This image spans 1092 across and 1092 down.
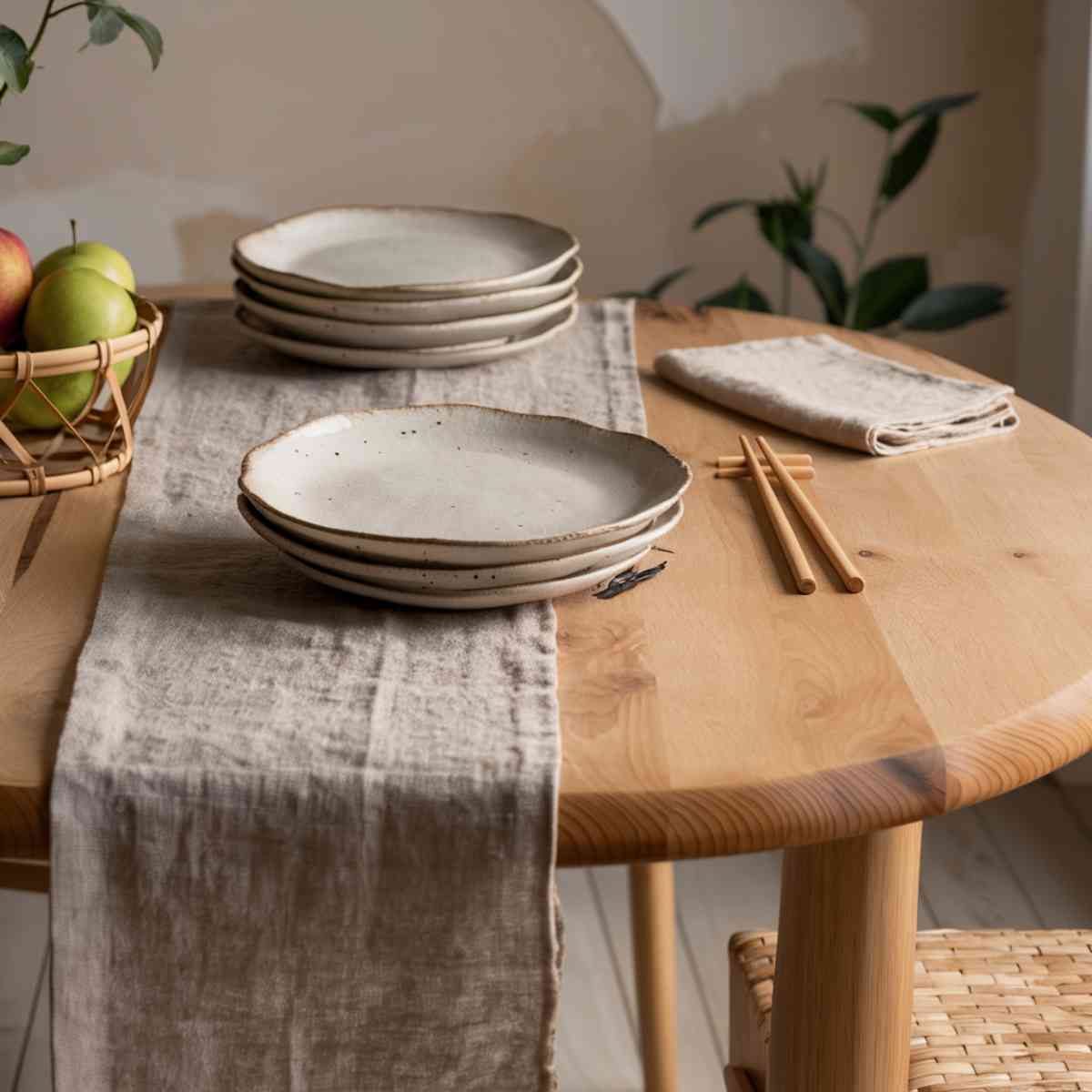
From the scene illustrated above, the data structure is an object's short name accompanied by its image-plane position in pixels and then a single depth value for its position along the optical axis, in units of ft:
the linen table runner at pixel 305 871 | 4.00
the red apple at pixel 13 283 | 5.28
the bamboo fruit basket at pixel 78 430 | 4.99
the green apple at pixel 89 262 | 5.47
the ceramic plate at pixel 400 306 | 5.82
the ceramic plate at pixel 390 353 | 5.89
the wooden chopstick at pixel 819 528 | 4.70
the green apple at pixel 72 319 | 5.23
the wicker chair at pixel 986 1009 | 4.99
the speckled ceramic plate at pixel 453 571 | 4.43
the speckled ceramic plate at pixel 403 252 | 5.86
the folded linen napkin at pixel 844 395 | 5.48
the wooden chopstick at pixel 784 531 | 4.70
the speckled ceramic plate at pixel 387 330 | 5.85
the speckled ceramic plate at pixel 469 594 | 4.47
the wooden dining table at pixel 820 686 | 4.03
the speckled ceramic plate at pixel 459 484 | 4.45
